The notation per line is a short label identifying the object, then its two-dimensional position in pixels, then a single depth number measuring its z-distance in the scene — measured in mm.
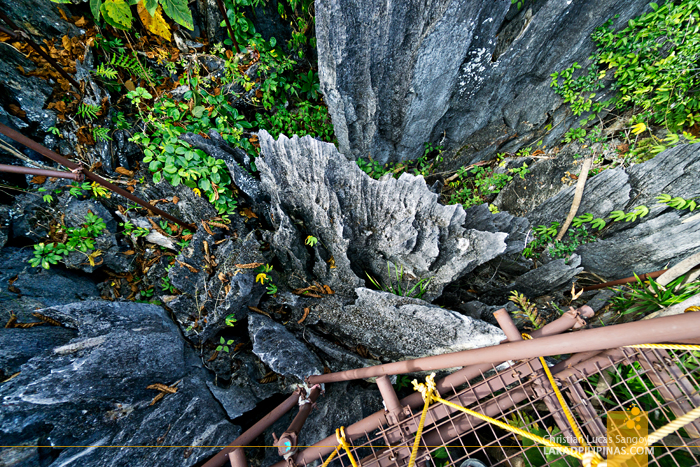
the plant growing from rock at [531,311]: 3043
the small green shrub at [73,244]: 3070
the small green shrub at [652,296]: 3229
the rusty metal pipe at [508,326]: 1854
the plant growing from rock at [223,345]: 3030
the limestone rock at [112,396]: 2061
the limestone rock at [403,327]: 2600
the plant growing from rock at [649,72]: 3389
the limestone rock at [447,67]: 3299
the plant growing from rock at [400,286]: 3312
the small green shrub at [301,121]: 4445
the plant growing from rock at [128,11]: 3109
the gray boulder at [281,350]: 2674
